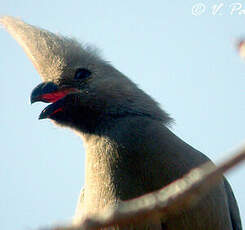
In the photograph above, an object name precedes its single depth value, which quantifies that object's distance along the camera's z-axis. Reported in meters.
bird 3.43
